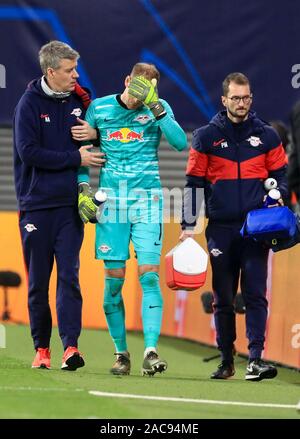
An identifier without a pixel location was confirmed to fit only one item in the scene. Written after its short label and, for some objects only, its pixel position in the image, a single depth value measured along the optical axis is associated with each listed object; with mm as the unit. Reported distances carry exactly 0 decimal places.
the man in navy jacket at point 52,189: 10508
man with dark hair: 10414
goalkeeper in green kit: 10422
